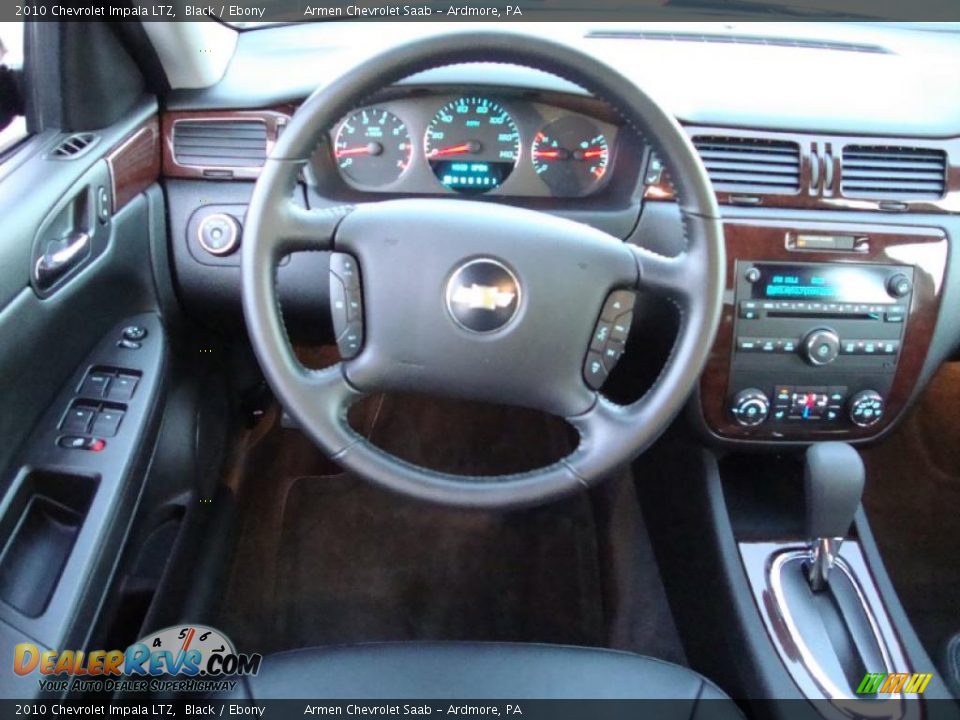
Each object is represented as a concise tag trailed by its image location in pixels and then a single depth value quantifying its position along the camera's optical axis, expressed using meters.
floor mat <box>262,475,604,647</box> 1.98
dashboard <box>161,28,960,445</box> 1.55
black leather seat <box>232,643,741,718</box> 1.21
